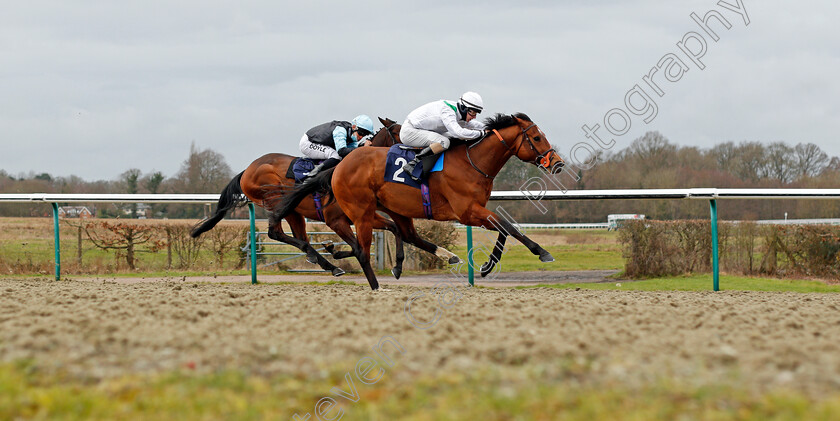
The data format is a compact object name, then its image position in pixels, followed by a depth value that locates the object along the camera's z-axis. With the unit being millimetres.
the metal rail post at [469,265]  10508
